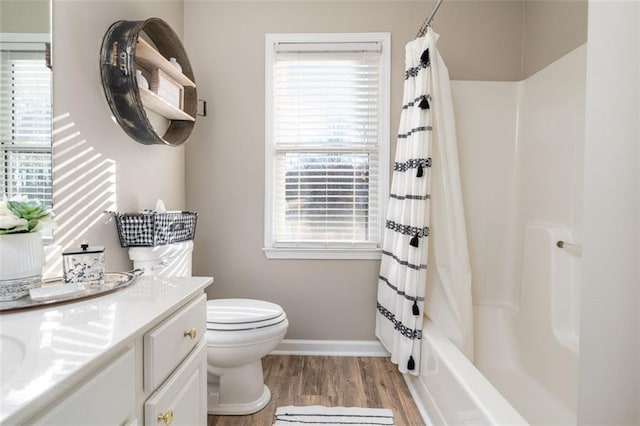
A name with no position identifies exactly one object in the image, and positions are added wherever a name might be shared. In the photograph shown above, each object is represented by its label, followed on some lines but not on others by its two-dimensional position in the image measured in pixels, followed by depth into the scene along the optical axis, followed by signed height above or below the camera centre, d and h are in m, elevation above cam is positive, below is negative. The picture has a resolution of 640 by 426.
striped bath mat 1.54 -1.04
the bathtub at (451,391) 1.06 -0.70
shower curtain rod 1.63 +1.00
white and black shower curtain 1.67 -0.12
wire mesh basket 1.44 -0.13
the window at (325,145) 2.14 +0.38
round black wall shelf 1.35 +0.57
